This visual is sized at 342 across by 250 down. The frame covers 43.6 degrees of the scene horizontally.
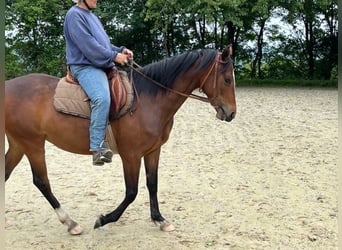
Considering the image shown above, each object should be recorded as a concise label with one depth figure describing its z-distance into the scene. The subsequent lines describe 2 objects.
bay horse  3.30
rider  3.15
